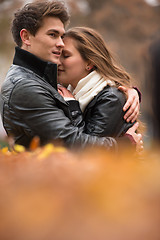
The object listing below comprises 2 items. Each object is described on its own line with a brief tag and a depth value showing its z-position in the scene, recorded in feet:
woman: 15.65
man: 13.15
